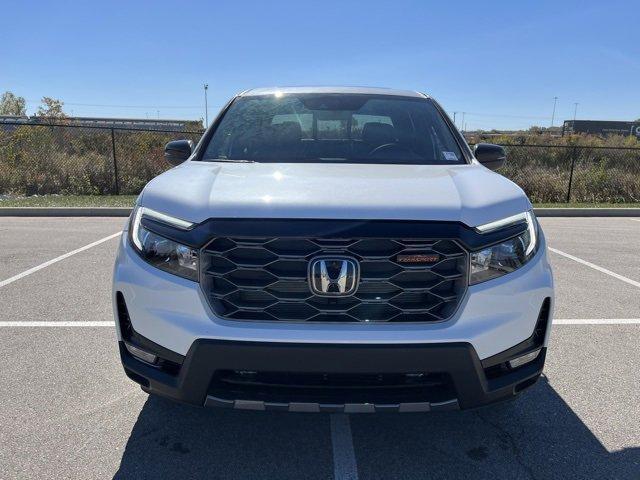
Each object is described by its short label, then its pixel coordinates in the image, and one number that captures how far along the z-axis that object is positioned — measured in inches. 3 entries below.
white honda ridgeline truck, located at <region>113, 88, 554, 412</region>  77.8
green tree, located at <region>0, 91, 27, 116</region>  2637.8
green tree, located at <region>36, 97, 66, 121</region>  1540.5
